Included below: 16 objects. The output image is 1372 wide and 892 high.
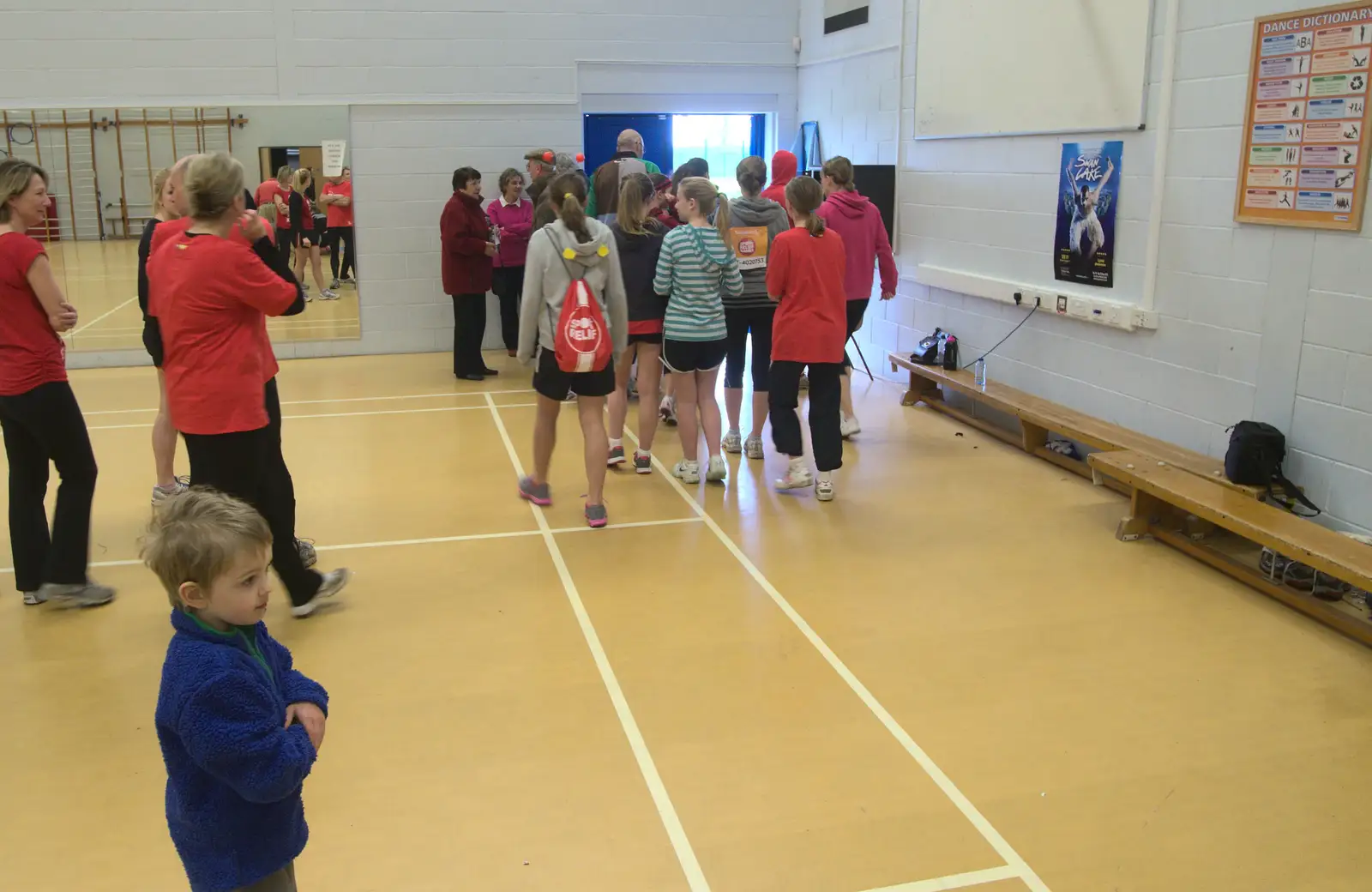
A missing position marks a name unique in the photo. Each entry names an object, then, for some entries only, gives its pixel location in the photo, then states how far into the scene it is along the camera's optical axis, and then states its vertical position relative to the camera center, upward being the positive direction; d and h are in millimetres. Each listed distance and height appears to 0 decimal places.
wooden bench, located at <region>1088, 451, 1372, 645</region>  3809 -1120
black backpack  4531 -961
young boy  1568 -707
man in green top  6410 +295
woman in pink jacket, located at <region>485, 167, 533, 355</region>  8656 -63
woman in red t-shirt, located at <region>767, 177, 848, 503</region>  5082 -457
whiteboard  5492 +909
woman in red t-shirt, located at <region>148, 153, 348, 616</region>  3293 -324
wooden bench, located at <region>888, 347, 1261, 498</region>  5050 -1040
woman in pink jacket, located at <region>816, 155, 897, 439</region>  6398 -52
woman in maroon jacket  8422 -351
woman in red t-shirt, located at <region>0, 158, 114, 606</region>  3758 -717
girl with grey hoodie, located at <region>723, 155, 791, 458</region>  5746 -204
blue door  9875 +786
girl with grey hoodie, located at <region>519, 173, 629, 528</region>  4668 -343
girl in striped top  5172 -286
